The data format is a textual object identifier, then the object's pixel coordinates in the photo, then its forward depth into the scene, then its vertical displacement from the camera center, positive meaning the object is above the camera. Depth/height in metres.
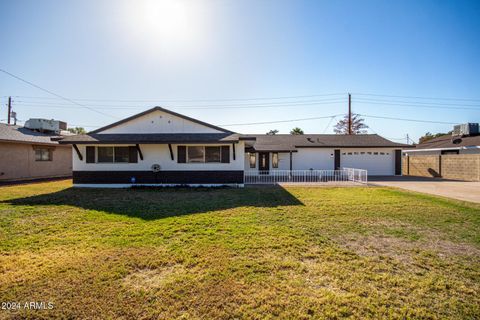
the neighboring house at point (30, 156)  14.12 +0.51
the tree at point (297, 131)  42.88 +6.06
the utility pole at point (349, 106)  24.98 +6.43
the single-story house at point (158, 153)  11.95 +0.53
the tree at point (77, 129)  49.73 +7.71
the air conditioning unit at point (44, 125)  17.80 +3.19
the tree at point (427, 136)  51.81 +6.28
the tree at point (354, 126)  39.03 +6.44
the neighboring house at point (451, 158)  15.86 +0.21
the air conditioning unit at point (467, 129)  20.80 +3.05
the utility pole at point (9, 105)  25.04 +6.75
